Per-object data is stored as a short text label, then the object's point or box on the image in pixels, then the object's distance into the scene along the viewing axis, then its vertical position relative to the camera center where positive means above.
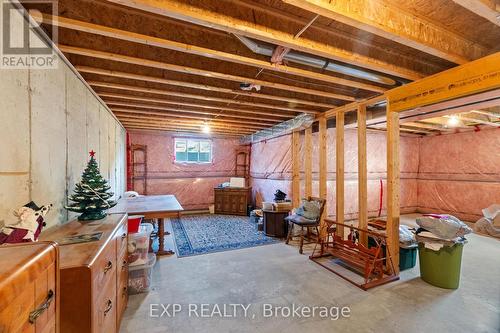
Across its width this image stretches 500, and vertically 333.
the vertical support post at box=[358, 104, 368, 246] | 3.34 -0.08
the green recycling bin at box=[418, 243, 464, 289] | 2.48 -1.17
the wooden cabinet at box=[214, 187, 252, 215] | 6.42 -0.99
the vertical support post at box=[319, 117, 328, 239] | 4.05 +0.00
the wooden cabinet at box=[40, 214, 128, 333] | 1.04 -0.61
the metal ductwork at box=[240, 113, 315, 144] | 4.20 +0.89
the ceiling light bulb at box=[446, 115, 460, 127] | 4.42 +0.99
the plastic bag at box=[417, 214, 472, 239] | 2.47 -0.70
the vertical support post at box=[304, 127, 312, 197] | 4.48 +0.11
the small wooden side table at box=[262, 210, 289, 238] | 4.47 -1.19
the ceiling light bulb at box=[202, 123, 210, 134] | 5.46 +1.05
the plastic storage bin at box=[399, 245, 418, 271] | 3.00 -1.26
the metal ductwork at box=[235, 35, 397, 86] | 1.99 +1.09
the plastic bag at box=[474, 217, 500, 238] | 4.50 -1.32
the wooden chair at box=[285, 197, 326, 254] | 3.62 -0.91
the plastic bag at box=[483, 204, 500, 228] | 4.52 -1.03
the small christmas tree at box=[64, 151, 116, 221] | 1.84 -0.25
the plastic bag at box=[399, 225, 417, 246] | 2.99 -0.99
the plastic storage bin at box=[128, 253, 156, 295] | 2.41 -1.26
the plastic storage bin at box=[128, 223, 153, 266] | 2.40 -0.91
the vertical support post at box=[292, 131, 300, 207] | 4.80 -0.07
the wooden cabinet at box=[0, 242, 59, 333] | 0.58 -0.38
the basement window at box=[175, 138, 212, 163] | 6.91 +0.55
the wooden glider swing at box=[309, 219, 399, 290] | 2.62 -1.24
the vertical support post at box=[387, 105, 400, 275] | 2.84 -0.28
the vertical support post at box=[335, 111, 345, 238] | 3.76 -0.02
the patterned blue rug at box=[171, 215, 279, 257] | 3.79 -1.41
